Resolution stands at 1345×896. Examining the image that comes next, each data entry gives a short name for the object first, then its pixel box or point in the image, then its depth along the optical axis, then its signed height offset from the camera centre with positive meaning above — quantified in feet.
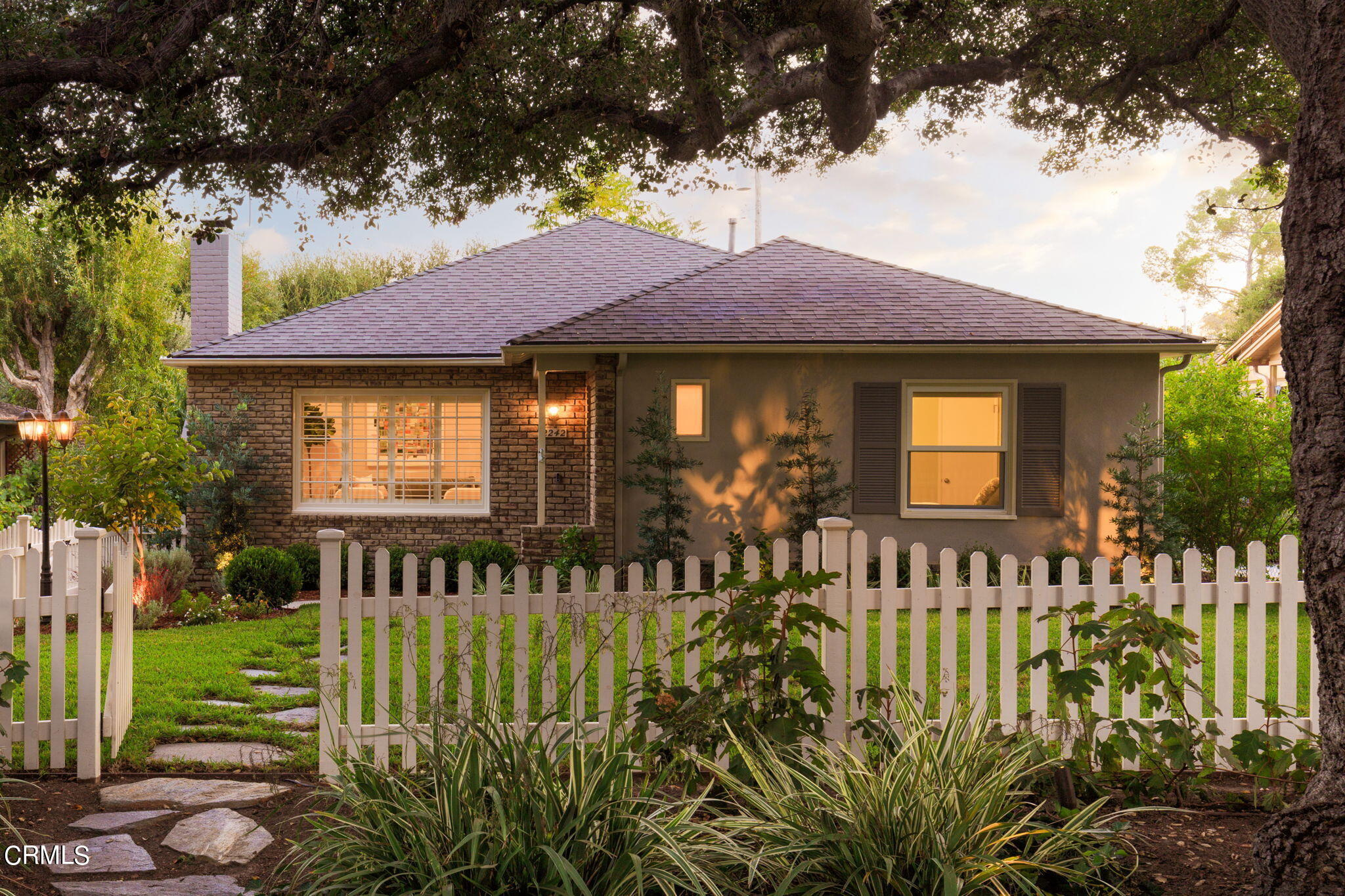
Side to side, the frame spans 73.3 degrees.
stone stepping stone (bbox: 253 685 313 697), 20.10 -5.65
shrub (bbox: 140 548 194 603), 32.91 -5.13
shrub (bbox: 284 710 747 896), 7.52 -3.43
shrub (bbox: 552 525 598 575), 34.27 -4.16
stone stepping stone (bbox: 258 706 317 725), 17.66 -5.51
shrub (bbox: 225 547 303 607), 33.55 -5.05
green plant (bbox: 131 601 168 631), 29.99 -5.86
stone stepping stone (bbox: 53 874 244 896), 9.46 -4.75
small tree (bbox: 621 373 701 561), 34.40 -1.43
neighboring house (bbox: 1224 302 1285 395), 67.89 +7.74
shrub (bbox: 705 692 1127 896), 7.77 -3.52
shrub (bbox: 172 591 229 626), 30.68 -5.87
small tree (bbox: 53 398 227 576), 31.42 -1.26
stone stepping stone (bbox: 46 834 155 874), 10.06 -4.79
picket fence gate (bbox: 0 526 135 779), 13.19 -3.27
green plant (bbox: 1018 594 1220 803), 10.01 -2.86
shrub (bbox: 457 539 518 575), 36.94 -4.61
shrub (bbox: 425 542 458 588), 37.40 -4.79
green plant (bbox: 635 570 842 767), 10.69 -3.02
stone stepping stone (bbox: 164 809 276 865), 10.49 -4.77
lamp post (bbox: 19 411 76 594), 31.37 +0.32
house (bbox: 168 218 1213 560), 35.40 +2.19
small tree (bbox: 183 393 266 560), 39.63 -2.04
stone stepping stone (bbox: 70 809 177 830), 11.40 -4.88
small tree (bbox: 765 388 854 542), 35.06 -1.03
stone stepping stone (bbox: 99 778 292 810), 12.38 -4.98
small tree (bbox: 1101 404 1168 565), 33.68 -1.69
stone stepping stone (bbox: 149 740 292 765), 14.82 -5.27
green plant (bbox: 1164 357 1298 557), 36.91 -1.15
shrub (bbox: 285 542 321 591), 37.83 -5.00
